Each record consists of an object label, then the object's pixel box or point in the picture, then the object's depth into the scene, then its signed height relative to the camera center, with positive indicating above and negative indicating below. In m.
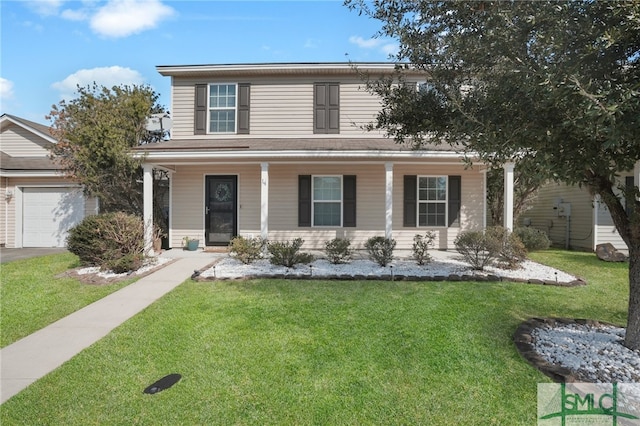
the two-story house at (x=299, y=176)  10.38 +1.07
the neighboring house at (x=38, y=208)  11.52 +0.00
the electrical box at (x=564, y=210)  11.95 +0.10
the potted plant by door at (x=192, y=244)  10.14 -1.05
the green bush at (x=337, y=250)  7.87 -0.93
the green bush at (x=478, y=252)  7.23 -0.88
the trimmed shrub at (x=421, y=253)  7.86 -0.97
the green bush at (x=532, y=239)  10.08 -0.79
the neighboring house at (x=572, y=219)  10.63 -0.21
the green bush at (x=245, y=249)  7.88 -0.94
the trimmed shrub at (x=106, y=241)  7.30 -0.72
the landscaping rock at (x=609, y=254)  8.87 -1.08
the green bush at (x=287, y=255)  7.50 -1.02
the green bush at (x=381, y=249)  7.63 -0.89
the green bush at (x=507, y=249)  7.38 -0.81
